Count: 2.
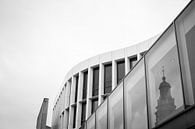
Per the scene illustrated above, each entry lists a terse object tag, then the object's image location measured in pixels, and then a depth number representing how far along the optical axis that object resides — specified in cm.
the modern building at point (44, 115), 3177
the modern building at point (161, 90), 507
